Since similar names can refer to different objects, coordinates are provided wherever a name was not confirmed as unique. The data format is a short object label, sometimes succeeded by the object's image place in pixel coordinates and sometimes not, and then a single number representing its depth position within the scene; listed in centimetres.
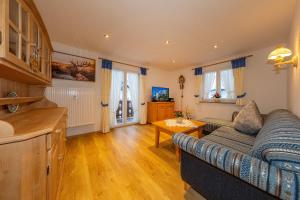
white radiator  275
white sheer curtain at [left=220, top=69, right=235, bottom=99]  362
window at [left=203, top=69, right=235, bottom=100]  365
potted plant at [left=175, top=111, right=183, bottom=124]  267
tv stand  455
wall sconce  161
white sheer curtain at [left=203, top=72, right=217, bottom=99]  402
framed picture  283
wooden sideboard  71
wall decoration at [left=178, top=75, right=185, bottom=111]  500
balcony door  398
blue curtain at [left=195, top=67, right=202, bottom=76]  428
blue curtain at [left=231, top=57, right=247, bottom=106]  327
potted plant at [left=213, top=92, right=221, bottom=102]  388
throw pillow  184
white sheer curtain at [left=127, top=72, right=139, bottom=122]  434
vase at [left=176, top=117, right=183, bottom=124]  265
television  482
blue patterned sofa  67
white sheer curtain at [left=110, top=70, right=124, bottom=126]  394
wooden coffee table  215
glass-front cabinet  78
